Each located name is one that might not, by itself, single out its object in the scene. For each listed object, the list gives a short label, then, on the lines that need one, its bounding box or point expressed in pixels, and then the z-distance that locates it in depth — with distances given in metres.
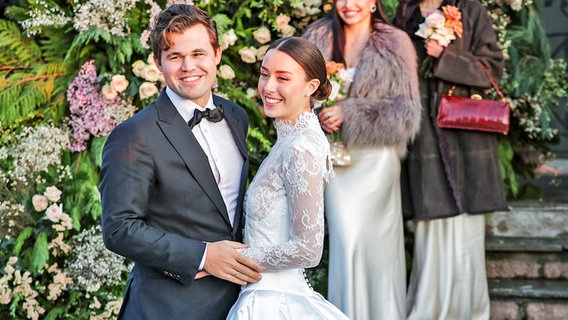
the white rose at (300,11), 5.85
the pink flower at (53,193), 5.40
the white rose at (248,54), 5.76
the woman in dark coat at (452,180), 5.27
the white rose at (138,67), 5.54
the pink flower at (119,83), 5.52
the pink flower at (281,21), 5.75
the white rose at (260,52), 5.77
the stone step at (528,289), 5.80
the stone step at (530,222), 6.55
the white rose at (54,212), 5.34
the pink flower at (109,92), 5.55
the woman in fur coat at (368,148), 4.98
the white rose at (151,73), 5.48
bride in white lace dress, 2.88
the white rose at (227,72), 5.69
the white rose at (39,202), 5.39
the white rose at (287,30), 5.75
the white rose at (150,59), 5.53
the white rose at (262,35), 5.75
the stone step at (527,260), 6.11
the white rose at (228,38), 5.65
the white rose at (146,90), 5.50
